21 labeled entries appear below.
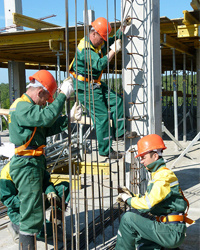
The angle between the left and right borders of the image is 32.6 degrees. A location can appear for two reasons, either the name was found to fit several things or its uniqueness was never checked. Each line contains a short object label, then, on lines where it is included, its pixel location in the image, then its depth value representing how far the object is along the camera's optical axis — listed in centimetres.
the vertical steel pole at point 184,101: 998
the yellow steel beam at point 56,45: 851
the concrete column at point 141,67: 464
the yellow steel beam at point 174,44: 789
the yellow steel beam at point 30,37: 846
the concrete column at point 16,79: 1333
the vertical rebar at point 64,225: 293
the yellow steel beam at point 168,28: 770
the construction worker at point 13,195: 379
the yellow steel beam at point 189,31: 757
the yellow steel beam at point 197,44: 944
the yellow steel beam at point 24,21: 932
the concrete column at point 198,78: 1042
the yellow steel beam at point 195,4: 707
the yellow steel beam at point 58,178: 610
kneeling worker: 303
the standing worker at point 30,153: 333
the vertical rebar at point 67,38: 275
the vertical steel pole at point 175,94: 912
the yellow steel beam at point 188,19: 711
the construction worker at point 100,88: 474
